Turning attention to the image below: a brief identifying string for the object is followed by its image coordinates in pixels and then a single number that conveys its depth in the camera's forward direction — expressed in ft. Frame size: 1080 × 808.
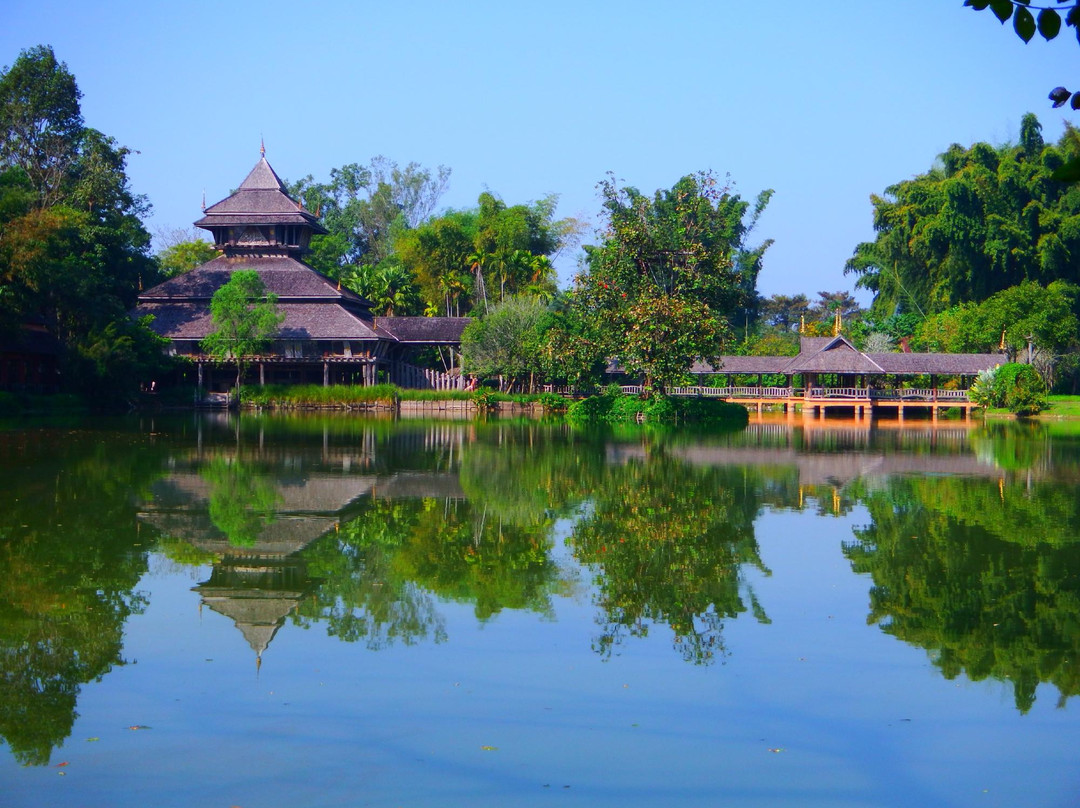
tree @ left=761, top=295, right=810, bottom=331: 322.75
